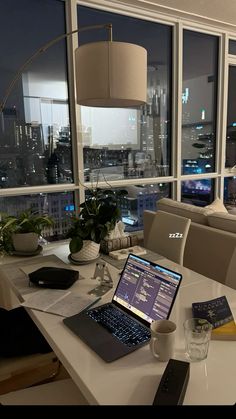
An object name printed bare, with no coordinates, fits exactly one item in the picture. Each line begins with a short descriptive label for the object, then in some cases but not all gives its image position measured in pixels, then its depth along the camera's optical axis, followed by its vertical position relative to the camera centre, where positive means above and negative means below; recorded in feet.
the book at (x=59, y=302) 4.79 -2.22
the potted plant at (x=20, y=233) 7.19 -1.66
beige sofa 8.77 -2.39
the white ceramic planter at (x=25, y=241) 7.18 -1.84
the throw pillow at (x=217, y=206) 11.19 -1.81
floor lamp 6.17 +1.63
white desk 3.12 -2.27
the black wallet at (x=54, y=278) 5.50 -2.05
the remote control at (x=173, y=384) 2.93 -2.14
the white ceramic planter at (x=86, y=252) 6.62 -1.93
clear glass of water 3.70 -2.12
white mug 3.61 -2.08
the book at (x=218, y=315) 4.06 -2.13
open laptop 3.98 -2.14
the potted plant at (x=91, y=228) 6.57 -1.44
